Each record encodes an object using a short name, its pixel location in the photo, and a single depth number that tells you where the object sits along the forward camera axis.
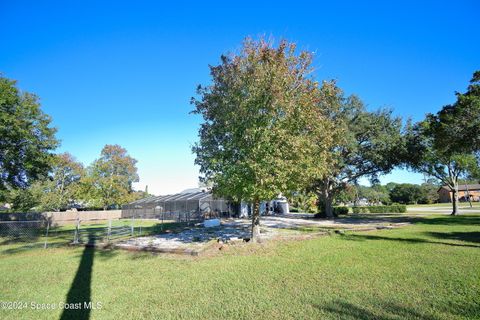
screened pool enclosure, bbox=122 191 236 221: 29.06
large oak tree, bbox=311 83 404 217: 23.11
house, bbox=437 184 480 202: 70.84
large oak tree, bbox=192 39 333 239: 9.84
